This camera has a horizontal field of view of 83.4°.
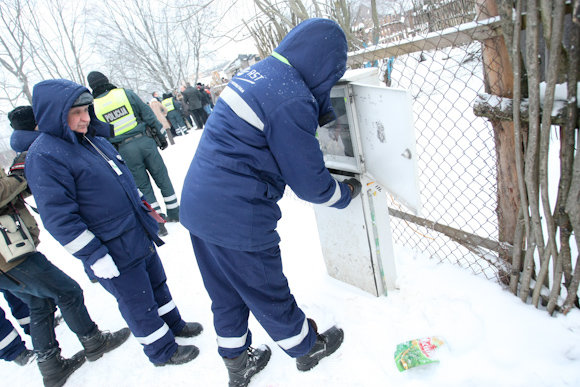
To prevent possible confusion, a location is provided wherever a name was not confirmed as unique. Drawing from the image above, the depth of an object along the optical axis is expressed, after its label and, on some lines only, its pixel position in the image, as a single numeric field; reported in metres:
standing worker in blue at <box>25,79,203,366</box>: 1.80
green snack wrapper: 1.79
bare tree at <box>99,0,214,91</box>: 19.17
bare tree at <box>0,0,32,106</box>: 12.27
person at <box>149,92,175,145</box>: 9.18
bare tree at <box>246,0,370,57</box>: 4.07
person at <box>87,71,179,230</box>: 4.00
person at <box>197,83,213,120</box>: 12.93
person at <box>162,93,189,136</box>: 12.56
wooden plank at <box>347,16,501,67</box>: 1.51
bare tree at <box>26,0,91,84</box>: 14.35
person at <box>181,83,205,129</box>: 11.82
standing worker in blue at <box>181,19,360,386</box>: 1.49
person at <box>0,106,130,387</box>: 2.24
